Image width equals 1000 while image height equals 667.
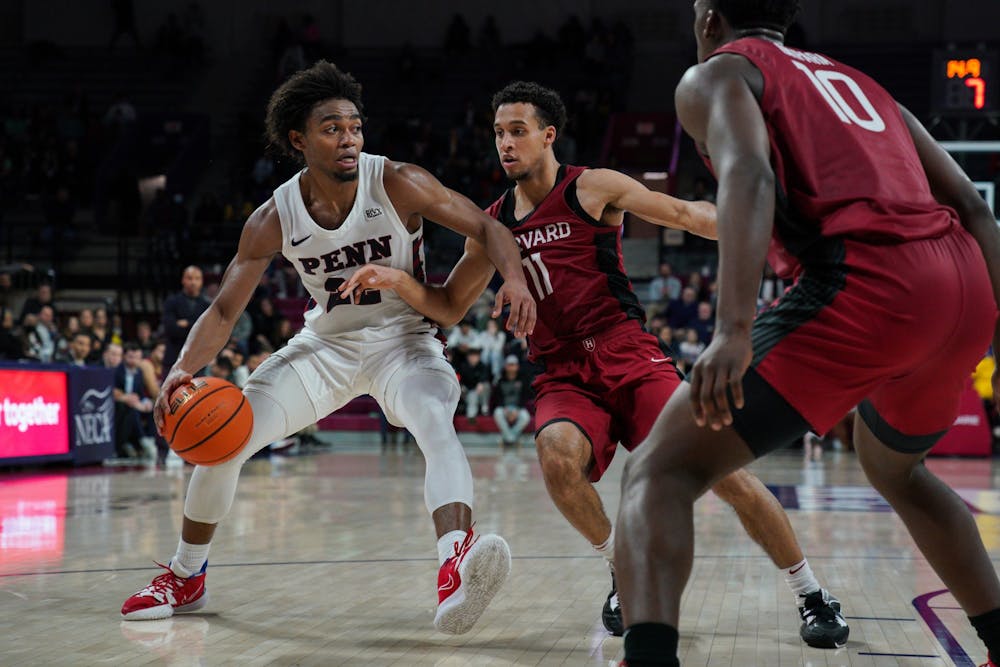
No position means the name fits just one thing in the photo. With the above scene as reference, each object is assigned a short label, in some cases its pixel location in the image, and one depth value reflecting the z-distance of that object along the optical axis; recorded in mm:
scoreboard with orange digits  14586
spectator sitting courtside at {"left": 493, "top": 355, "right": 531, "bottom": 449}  15172
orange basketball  4102
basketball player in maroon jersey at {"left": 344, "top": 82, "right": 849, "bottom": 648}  4074
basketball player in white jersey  4309
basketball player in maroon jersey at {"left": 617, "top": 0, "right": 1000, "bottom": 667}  2367
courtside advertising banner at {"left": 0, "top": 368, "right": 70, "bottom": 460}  10484
